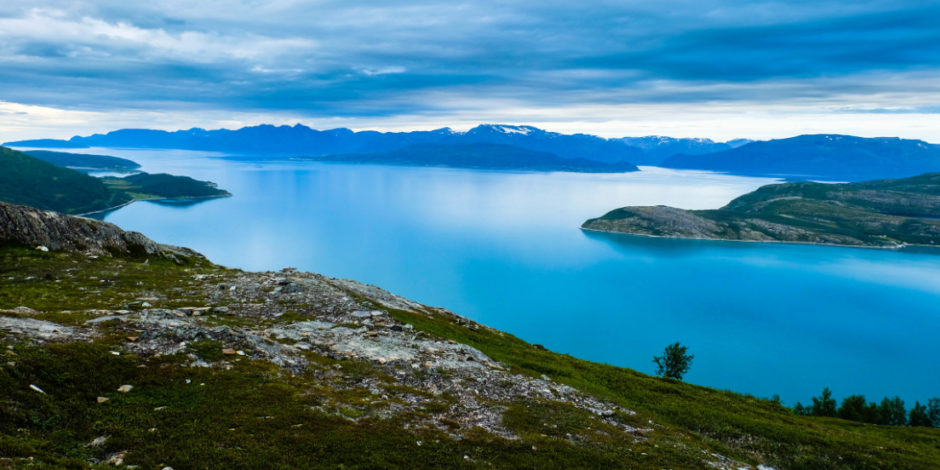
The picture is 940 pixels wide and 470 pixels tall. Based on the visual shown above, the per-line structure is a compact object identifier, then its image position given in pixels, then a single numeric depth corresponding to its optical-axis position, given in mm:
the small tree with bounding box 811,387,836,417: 74125
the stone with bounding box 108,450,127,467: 16673
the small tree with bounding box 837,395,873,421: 72000
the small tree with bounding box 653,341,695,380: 93000
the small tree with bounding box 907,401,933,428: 73938
